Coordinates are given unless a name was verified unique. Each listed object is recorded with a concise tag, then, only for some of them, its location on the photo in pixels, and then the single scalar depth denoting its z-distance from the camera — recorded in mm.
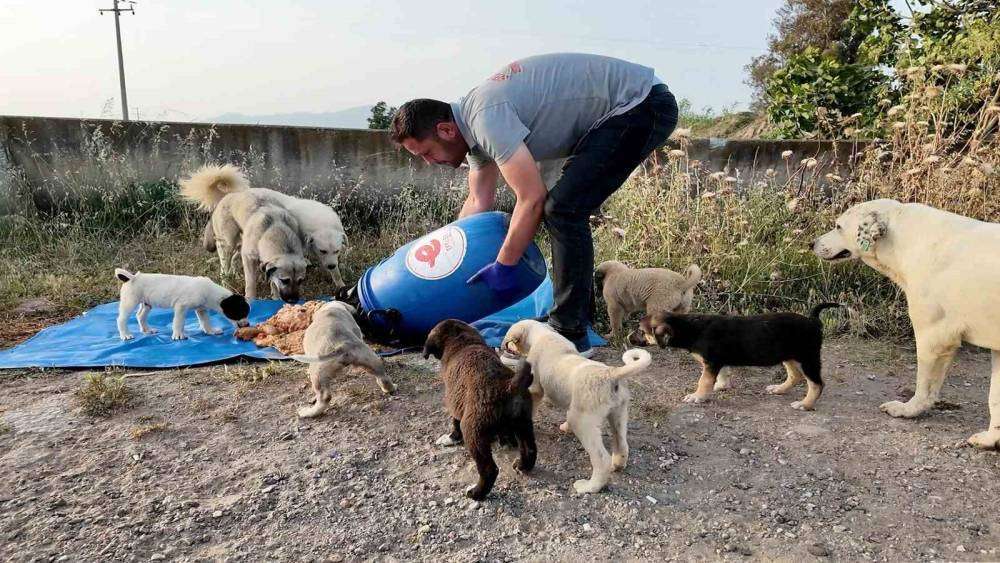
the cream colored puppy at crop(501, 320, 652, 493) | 2871
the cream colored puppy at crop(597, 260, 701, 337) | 4707
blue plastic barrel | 4453
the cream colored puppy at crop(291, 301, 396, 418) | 3709
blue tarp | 4594
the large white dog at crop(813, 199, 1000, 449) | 3229
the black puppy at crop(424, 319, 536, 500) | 2801
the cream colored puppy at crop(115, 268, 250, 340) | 4957
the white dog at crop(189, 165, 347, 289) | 6254
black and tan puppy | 3686
